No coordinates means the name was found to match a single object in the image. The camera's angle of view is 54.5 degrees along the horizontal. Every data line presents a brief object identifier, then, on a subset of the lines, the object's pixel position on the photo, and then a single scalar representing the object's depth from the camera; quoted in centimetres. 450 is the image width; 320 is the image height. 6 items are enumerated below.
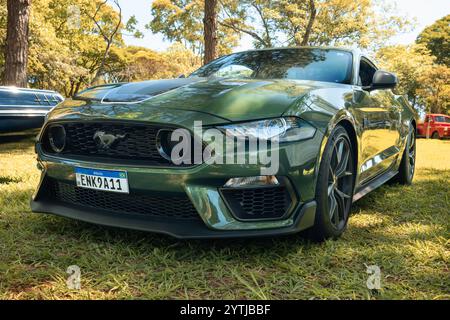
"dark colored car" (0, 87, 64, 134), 627
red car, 2159
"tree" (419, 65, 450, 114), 2842
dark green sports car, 219
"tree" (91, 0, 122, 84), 2555
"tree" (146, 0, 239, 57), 3003
